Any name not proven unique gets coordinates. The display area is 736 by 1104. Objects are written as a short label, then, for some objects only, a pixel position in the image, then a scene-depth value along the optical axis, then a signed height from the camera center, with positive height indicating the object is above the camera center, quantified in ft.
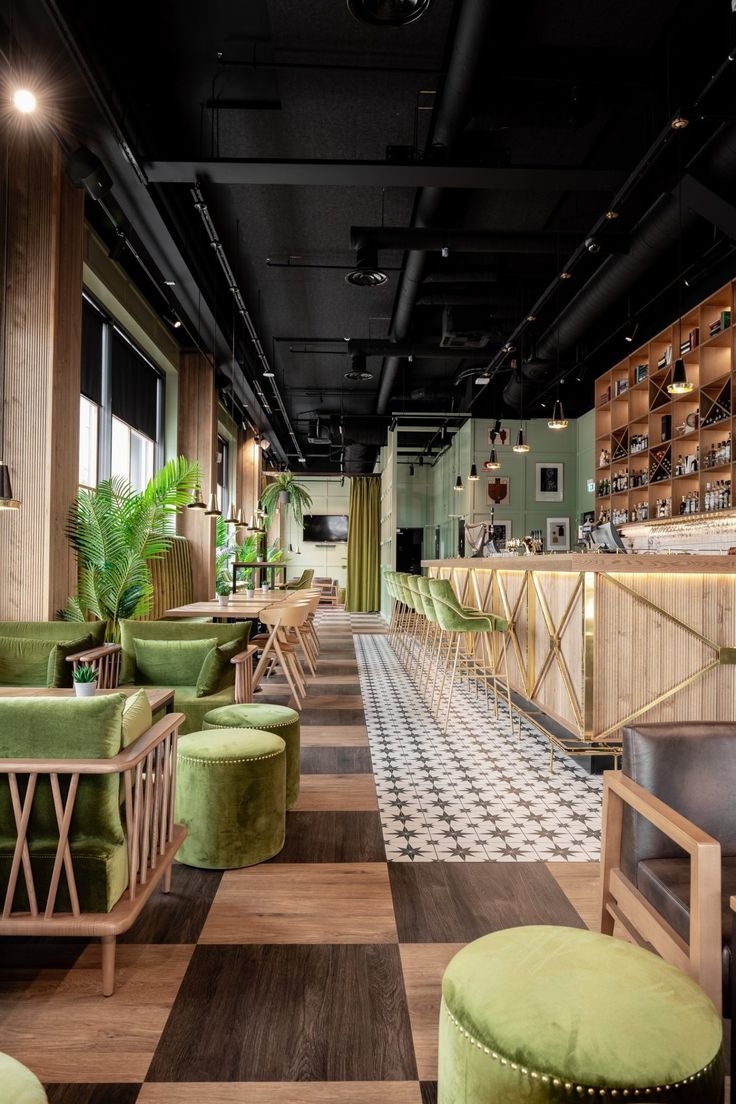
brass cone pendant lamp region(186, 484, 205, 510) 21.91 +2.09
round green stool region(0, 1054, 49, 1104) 3.21 -2.56
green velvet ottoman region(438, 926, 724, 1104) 3.54 -2.57
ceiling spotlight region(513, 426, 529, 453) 27.40 +5.04
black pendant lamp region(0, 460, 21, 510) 10.86 +1.24
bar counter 12.66 -1.51
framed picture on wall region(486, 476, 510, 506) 37.17 +4.21
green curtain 54.08 +0.96
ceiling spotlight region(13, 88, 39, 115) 10.34 +7.25
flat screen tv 59.62 +3.37
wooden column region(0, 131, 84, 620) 14.97 +4.37
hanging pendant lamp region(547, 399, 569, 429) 22.45 +5.08
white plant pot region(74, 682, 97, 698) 7.90 -1.47
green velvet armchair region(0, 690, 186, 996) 6.08 -2.40
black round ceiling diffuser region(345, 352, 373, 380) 29.01 +8.79
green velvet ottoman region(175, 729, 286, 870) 8.65 -3.08
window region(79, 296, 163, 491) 20.62 +5.54
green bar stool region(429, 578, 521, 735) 15.96 -1.23
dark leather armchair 5.60 -2.34
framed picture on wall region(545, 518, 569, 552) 37.09 +2.17
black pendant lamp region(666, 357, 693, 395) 16.74 +4.77
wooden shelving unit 20.12 +5.18
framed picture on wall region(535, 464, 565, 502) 37.06 +4.73
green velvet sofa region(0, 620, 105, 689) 12.65 -1.66
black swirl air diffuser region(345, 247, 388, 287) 18.15 +8.11
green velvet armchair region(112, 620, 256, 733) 13.56 -1.85
